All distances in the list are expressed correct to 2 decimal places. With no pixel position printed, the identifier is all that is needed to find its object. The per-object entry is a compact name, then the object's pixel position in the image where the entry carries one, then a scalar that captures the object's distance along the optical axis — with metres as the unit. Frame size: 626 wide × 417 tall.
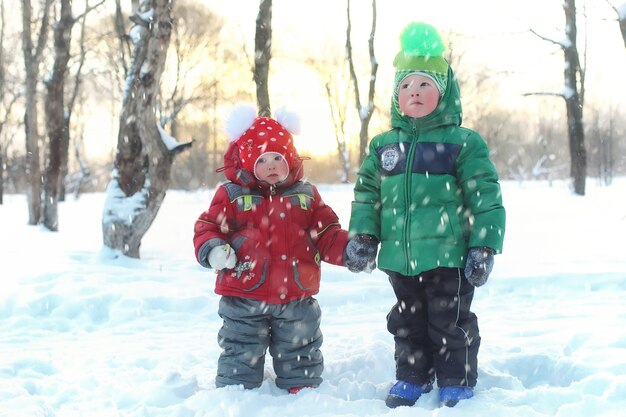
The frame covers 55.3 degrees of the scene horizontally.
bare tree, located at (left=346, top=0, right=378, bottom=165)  21.06
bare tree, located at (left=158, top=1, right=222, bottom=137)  24.42
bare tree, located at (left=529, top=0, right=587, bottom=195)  15.62
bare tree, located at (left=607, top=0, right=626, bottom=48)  8.01
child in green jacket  2.70
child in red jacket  2.96
